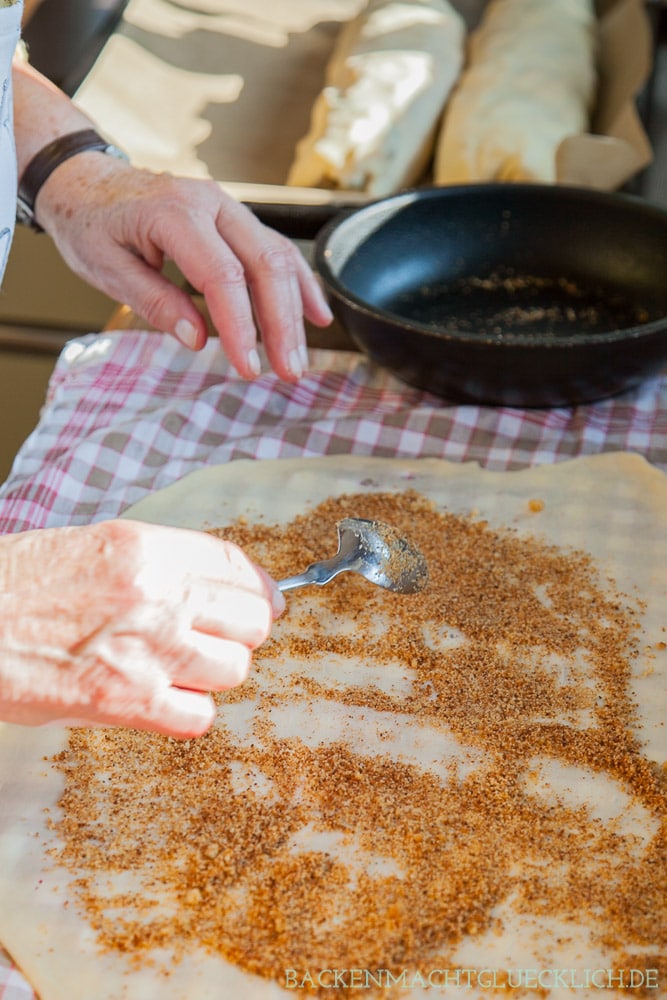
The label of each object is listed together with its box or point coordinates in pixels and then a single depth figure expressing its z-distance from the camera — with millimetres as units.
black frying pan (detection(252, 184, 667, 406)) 1364
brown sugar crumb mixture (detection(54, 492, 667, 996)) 836
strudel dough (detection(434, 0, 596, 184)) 2150
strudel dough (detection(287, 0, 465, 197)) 2232
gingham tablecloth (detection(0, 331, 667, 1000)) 1334
